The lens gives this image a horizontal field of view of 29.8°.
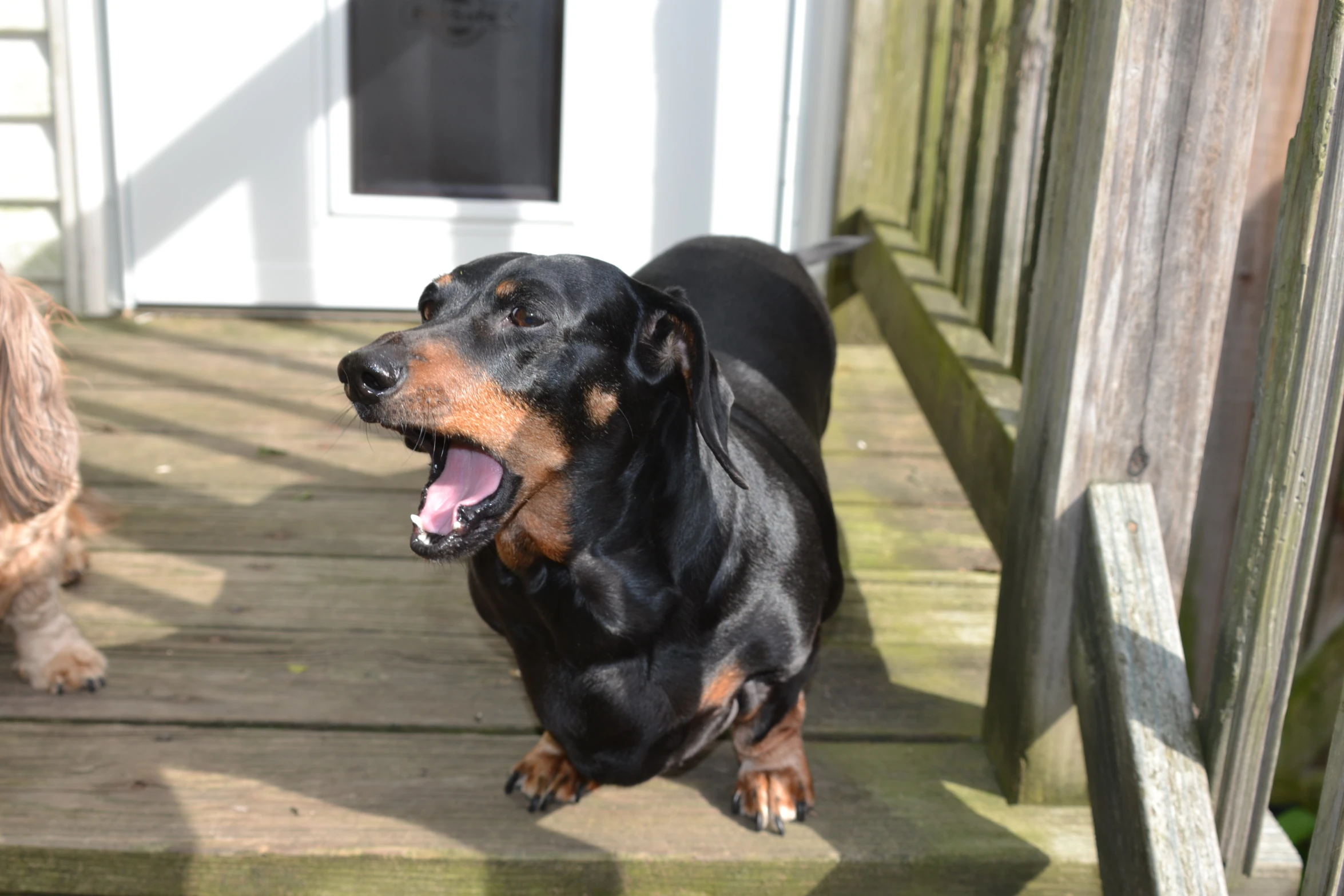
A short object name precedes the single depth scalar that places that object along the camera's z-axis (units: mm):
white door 2329
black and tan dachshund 1447
